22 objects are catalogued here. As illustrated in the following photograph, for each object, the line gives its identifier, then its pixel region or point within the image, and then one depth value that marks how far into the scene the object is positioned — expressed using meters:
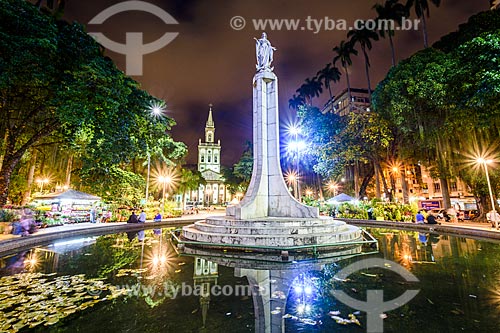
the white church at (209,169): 84.69
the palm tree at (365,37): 33.56
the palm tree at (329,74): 43.44
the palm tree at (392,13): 28.67
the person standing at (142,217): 17.17
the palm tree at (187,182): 33.00
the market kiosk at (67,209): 15.88
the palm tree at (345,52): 36.38
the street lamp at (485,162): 13.05
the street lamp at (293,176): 35.31
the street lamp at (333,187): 40.74
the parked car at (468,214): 20.07
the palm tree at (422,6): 25.80
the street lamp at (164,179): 25.69
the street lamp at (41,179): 29.88
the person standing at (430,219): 14.65
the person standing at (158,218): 18.92
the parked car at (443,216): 19.14
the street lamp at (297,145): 28.24
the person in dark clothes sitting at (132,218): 16.64
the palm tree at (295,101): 51.34
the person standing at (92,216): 18.22
